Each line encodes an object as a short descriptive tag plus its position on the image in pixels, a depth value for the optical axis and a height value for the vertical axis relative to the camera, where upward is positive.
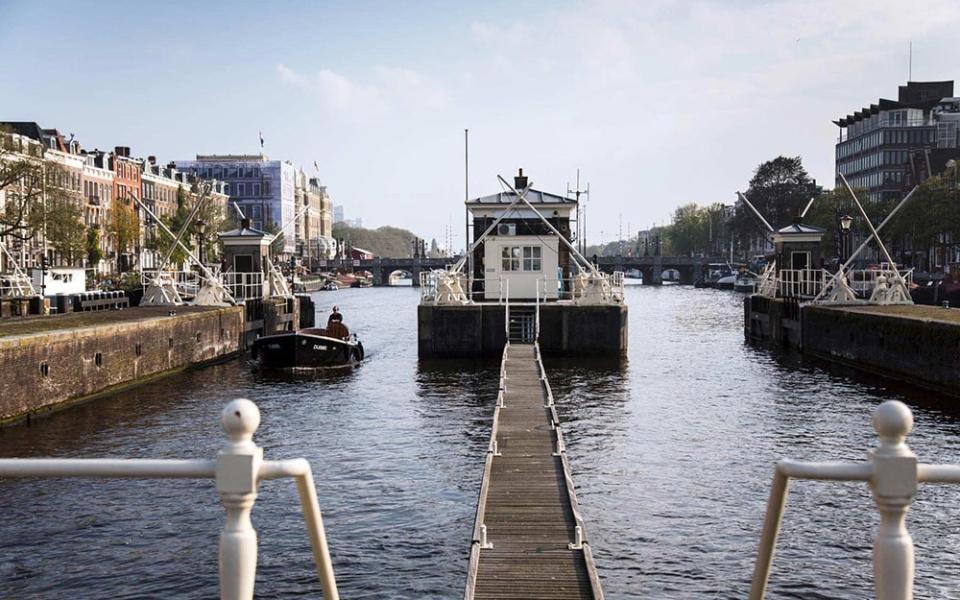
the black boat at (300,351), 44.47 -3.06
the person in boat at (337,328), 47.28 -2.20
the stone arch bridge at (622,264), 189.00 +2.88
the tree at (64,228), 66.06 +3.72
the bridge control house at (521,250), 52.62 +1.54
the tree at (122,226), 103.50 +5.79
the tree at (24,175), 63.06 +6.79
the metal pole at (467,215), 52.22 +3.65
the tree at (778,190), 149.50 +12.89
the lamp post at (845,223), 51.34 +2.71
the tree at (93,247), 94.24 +3.33
